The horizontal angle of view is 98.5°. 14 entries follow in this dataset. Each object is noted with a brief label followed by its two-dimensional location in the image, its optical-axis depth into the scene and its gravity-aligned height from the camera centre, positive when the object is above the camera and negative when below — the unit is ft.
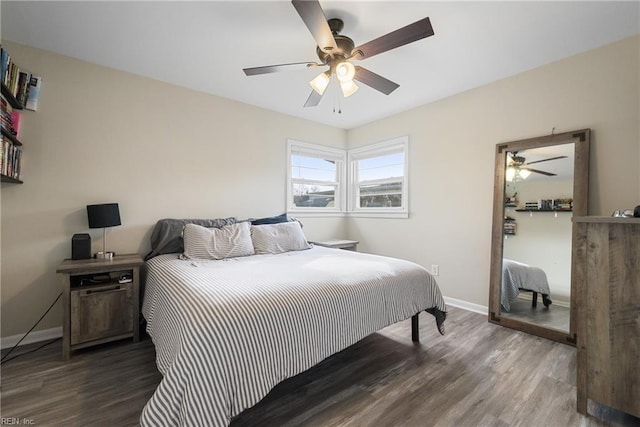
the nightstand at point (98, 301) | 6.78 -2.43
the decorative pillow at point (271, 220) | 10.83 -0.45
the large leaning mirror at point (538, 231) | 7.83 -0.60
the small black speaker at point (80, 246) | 7.66 -1.10
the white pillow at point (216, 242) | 8.28 -1.05
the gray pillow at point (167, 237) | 8.75 -0.95
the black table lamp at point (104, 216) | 7.77 -0.25
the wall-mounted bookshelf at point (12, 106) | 6.44 +2.56
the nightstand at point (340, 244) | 12.60 -1.61
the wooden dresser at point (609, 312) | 4.78 -1.81
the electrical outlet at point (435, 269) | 11.14 -2.41
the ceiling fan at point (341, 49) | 5.07 +3.47
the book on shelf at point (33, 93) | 7.46 +3.08
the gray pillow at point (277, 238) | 9.41 -1.04
